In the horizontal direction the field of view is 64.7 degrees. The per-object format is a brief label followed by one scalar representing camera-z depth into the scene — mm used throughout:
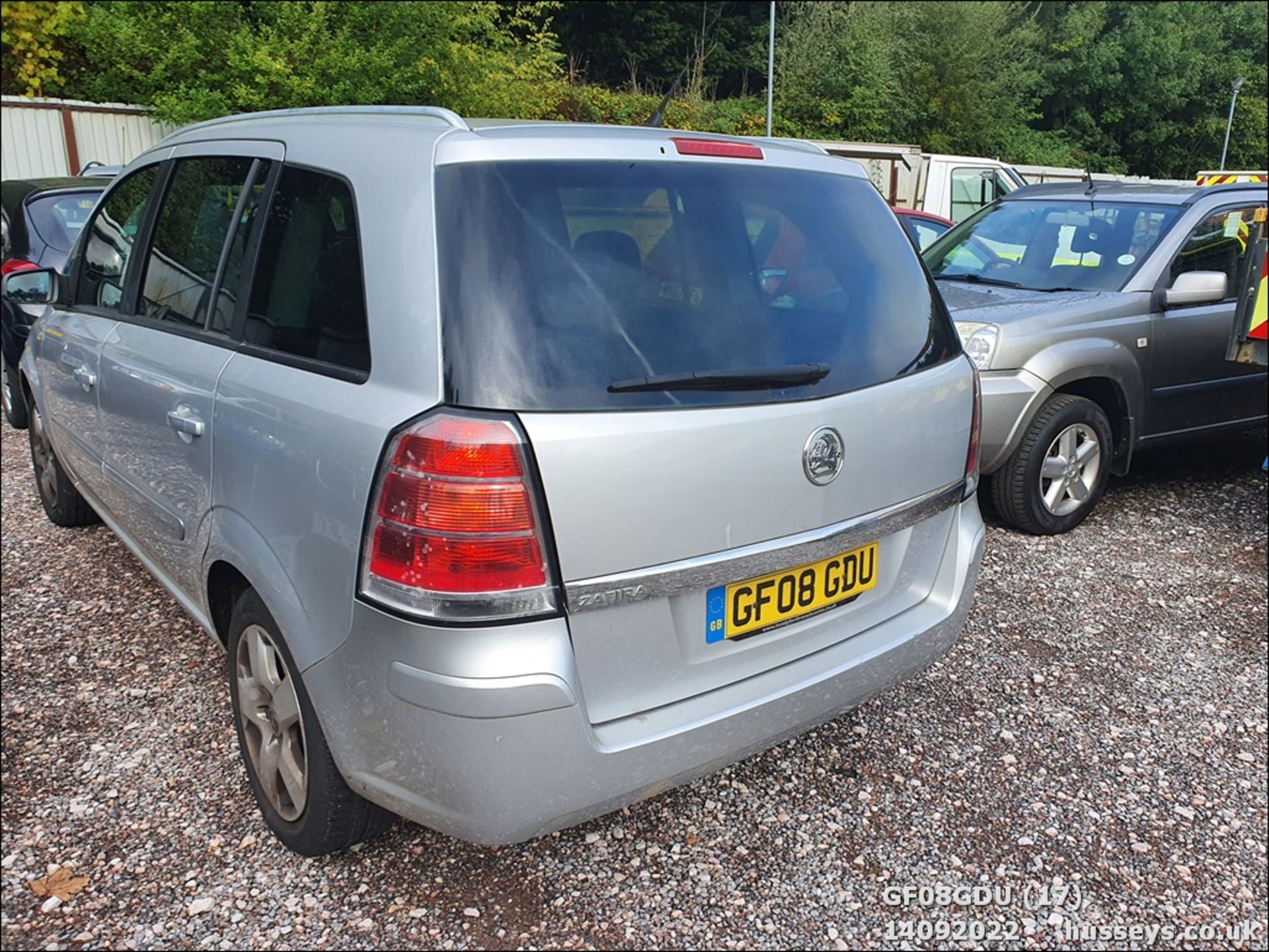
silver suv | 4801
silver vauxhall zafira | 1898
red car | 10414
